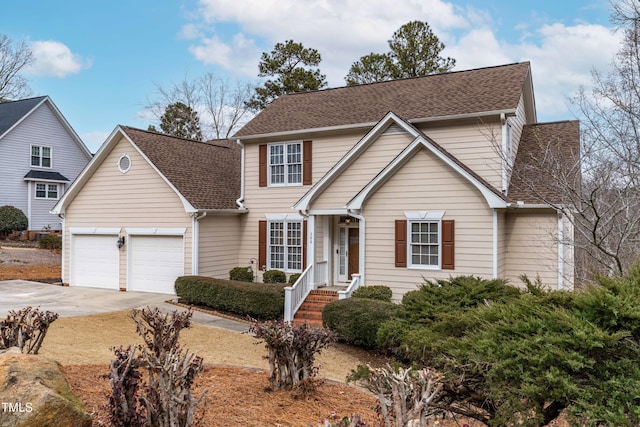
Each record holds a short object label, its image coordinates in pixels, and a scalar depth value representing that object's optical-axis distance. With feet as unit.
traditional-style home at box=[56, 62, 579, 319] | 44.37
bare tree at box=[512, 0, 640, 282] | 38.17
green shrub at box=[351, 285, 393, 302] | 43.47
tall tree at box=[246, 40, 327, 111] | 120.26
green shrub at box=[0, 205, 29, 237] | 94.68
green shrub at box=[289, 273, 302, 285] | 52.80
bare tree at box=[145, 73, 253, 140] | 134.31
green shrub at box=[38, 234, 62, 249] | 87.30
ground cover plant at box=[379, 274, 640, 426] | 12.60
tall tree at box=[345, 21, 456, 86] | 110.63
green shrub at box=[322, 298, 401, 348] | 34.68
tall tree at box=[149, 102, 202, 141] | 135.85
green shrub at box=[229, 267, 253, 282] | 57.62
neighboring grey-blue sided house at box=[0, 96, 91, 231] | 98.84
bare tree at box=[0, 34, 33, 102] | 143.84
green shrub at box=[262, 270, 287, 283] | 55.36
